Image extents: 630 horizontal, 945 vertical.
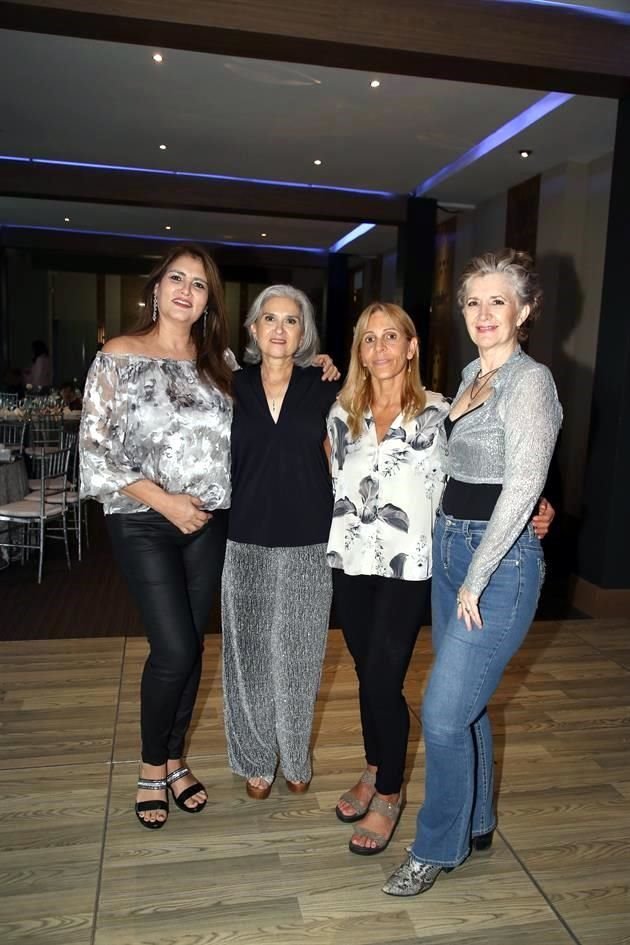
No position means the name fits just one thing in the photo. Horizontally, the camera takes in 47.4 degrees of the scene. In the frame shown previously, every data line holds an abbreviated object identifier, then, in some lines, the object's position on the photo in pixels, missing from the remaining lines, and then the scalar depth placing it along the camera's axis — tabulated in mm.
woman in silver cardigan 1706
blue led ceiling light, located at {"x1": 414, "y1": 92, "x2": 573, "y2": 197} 5546
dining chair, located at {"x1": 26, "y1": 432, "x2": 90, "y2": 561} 5766
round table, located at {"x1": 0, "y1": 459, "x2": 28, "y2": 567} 5375
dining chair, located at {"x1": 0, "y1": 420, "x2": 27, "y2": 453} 7279
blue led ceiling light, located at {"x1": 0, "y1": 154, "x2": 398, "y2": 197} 8109
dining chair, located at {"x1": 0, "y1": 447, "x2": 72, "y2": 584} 5023
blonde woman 2051
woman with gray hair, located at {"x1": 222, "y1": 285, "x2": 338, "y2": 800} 2229
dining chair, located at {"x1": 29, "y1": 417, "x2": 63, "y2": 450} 7289
